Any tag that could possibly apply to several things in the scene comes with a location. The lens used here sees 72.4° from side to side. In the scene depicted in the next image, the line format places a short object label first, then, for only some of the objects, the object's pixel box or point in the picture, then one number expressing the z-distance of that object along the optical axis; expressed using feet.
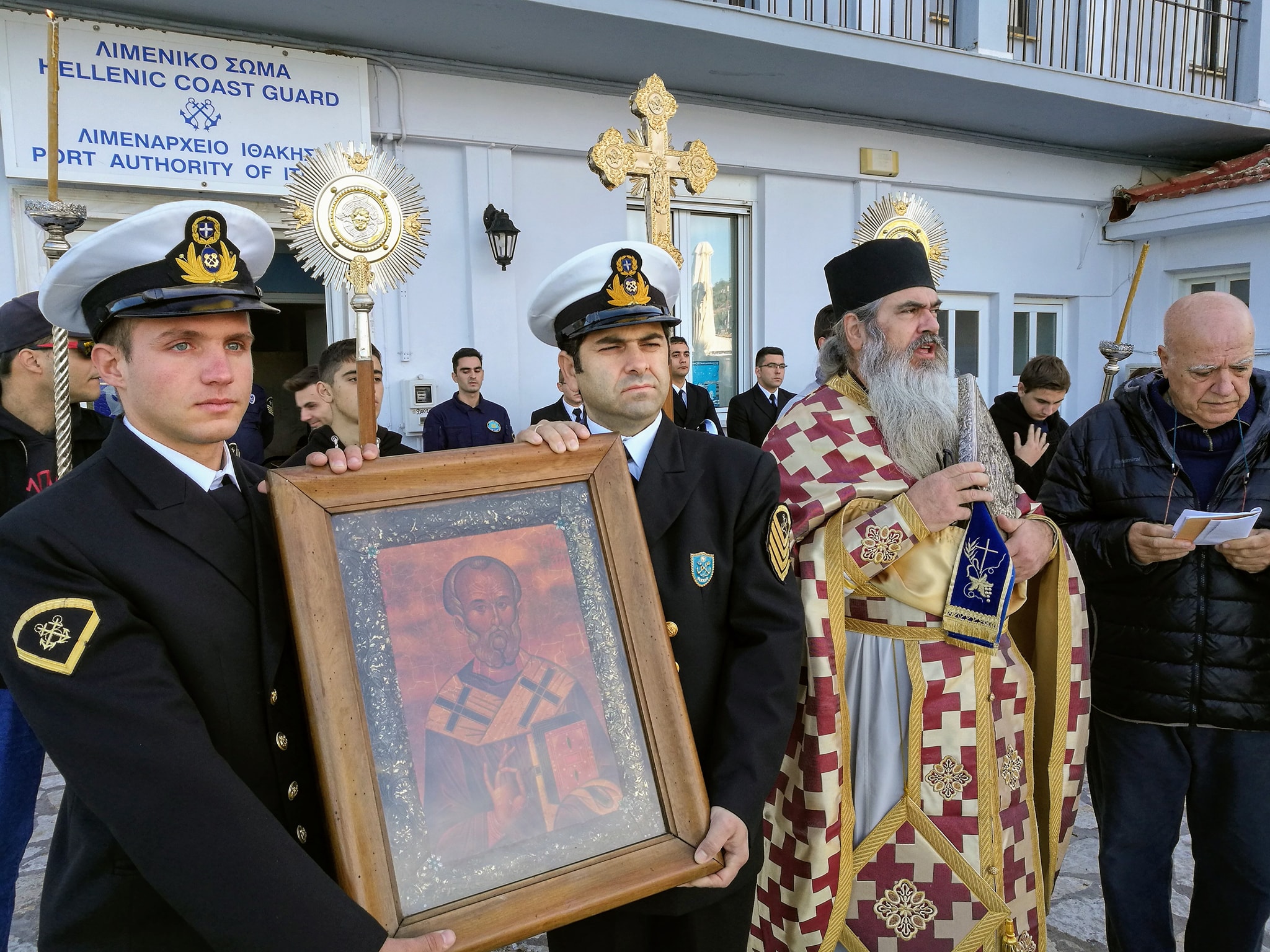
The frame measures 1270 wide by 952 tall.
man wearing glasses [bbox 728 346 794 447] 23.39
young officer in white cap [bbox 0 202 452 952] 4.12
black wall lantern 22.02
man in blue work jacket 20.68
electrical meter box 22.44
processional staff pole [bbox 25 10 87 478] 7.98
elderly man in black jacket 8.16
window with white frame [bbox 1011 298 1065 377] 33.86
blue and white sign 18.26
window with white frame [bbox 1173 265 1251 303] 33.78
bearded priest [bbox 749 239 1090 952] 7.55
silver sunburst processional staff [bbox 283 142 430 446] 6.31
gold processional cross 9.46
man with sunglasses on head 8.80
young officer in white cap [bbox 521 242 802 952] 5.93
